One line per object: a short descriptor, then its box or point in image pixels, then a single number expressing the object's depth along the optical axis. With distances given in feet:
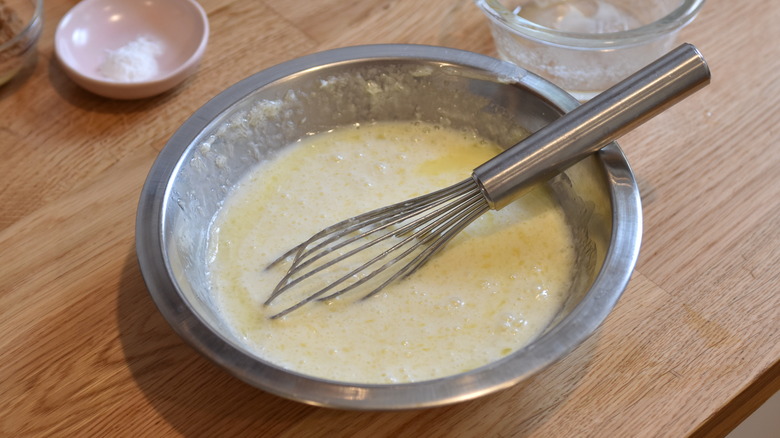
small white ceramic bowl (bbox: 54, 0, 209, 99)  3.69
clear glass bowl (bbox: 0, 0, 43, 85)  3.71
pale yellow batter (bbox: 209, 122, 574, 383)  2.68
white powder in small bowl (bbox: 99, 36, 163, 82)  3.73
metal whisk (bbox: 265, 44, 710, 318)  2.72
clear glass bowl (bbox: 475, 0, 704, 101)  3.39
